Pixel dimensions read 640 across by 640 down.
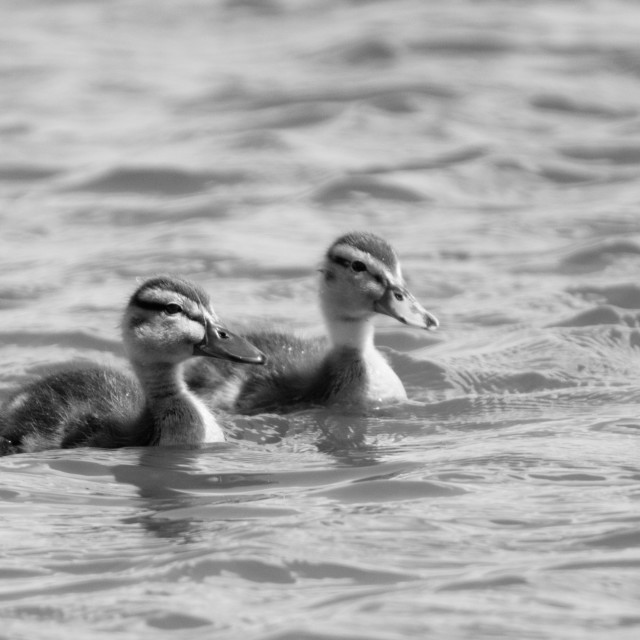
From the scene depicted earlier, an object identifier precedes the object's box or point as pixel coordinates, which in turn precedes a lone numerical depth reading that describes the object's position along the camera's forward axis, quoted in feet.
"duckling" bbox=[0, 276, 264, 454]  51.16
